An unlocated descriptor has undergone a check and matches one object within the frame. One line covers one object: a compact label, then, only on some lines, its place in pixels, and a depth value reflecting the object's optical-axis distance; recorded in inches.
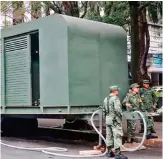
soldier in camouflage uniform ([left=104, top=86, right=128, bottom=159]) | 331.6
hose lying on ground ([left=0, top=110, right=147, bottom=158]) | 346.2
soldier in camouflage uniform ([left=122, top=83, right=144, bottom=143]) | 405.4
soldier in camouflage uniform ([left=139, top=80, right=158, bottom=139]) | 429.7
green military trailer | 377.4
